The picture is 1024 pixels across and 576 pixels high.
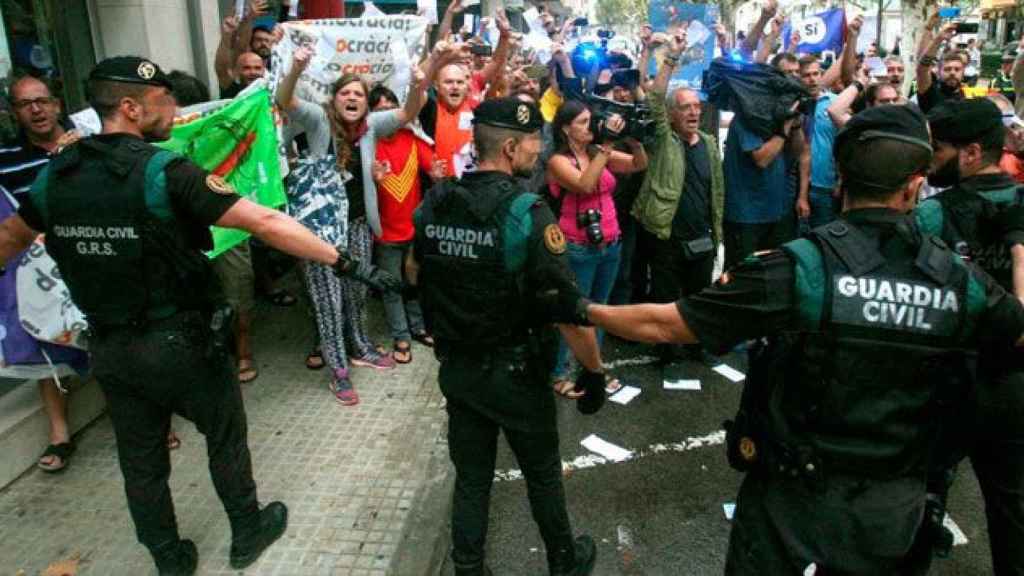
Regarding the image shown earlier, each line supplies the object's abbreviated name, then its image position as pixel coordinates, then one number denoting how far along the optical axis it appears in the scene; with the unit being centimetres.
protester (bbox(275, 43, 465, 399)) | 486
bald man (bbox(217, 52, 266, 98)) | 538
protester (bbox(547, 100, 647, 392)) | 455
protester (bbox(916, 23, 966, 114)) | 651
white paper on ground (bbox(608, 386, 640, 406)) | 527
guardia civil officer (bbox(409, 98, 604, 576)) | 286
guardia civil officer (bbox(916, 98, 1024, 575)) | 279
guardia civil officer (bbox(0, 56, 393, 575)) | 273
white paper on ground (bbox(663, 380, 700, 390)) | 548
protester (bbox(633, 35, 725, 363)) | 530
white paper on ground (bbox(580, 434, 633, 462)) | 452
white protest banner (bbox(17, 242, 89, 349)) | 389
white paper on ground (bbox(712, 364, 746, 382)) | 566
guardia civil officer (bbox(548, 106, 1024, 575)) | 206
